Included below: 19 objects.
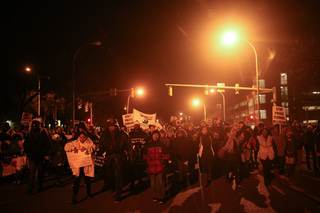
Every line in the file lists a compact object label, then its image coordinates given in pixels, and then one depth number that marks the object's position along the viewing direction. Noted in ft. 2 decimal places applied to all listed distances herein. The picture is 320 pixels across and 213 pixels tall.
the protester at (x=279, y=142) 32.53
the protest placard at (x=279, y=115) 44.87
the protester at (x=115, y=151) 24.34
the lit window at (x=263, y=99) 245.65
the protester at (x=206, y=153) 30.22
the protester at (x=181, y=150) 31.04
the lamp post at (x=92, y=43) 64.39
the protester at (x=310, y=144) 38.36
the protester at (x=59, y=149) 35.45
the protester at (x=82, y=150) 23.82
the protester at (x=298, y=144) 36.01
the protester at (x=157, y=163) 24.06
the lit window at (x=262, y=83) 241.96
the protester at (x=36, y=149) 27.43
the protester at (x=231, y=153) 30.12
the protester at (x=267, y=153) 28.96
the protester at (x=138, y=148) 35.06
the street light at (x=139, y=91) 99.94
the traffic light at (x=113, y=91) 82.68
